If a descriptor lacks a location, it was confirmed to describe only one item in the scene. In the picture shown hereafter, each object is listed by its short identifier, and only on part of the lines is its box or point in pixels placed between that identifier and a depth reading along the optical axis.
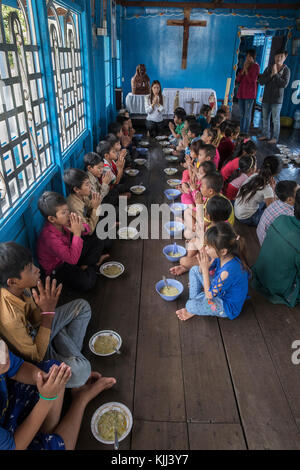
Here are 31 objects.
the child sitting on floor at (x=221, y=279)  2.17
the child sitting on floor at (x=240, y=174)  3.89
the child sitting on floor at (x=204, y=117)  6.38
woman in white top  7.03
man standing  7.02
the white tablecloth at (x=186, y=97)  8.36
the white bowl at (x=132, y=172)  5.20
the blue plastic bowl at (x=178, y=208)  3.87
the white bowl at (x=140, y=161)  5.71
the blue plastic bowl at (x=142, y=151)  6.34
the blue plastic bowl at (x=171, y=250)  3.02
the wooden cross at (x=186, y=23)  8.73
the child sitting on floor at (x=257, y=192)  3.57
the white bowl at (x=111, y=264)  2.82
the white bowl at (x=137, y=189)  4.51
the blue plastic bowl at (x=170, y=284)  2.53
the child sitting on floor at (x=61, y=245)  2.45
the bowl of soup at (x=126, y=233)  3.40
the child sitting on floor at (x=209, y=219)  2.62
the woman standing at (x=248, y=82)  7.52
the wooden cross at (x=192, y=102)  8.31
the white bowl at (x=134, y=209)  3.90
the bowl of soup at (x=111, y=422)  1.62
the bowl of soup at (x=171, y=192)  4.27
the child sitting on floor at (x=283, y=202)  2.82
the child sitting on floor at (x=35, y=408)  1.38
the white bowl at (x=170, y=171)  5.30
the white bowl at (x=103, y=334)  2.07
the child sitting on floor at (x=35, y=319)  1.62
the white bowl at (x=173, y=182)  4.73
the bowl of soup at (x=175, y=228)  3.46
